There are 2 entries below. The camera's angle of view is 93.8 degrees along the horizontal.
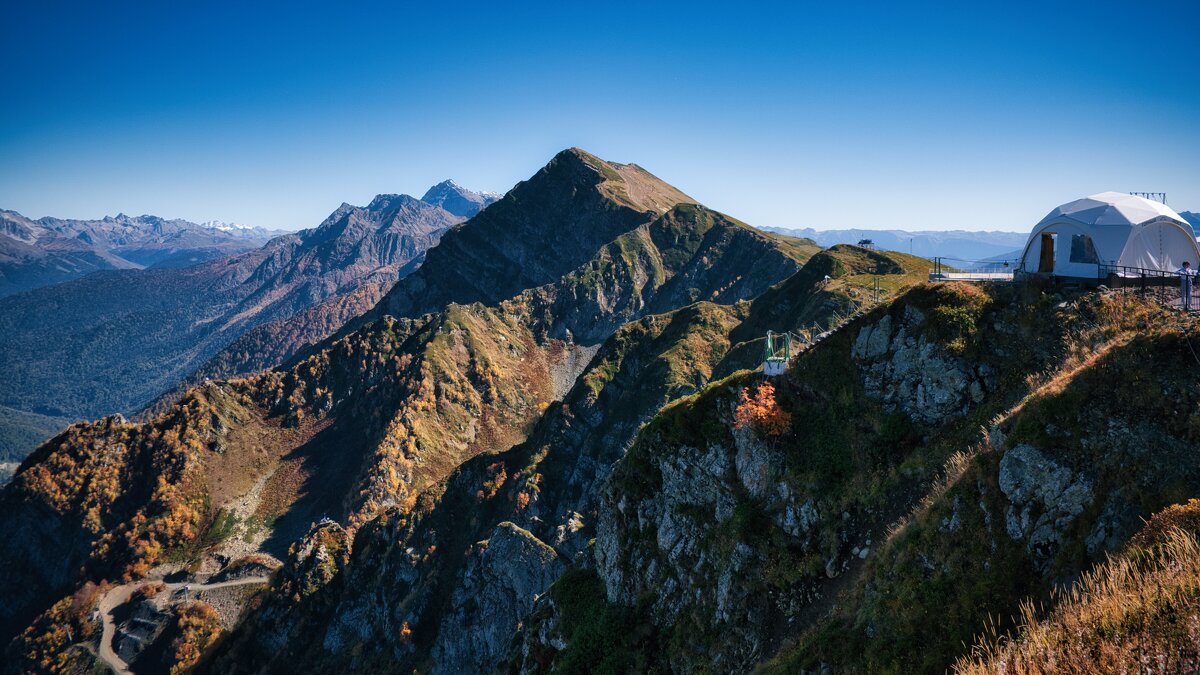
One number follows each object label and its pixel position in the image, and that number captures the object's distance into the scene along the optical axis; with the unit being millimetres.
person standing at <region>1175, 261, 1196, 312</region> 22891
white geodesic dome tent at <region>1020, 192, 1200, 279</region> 28719
